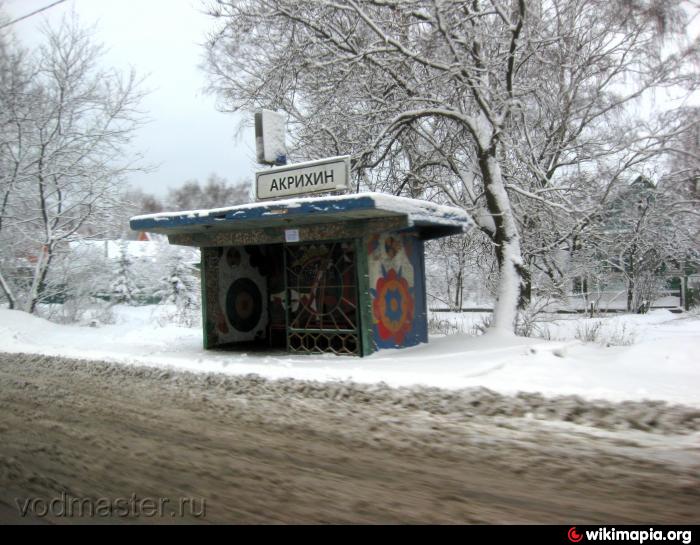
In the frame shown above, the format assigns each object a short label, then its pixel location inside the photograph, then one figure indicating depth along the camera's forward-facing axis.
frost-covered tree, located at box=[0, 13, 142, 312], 17.67
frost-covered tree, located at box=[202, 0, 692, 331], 11.45
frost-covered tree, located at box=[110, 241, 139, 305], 37.56
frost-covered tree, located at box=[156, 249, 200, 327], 38.22
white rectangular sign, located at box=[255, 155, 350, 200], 9.47
